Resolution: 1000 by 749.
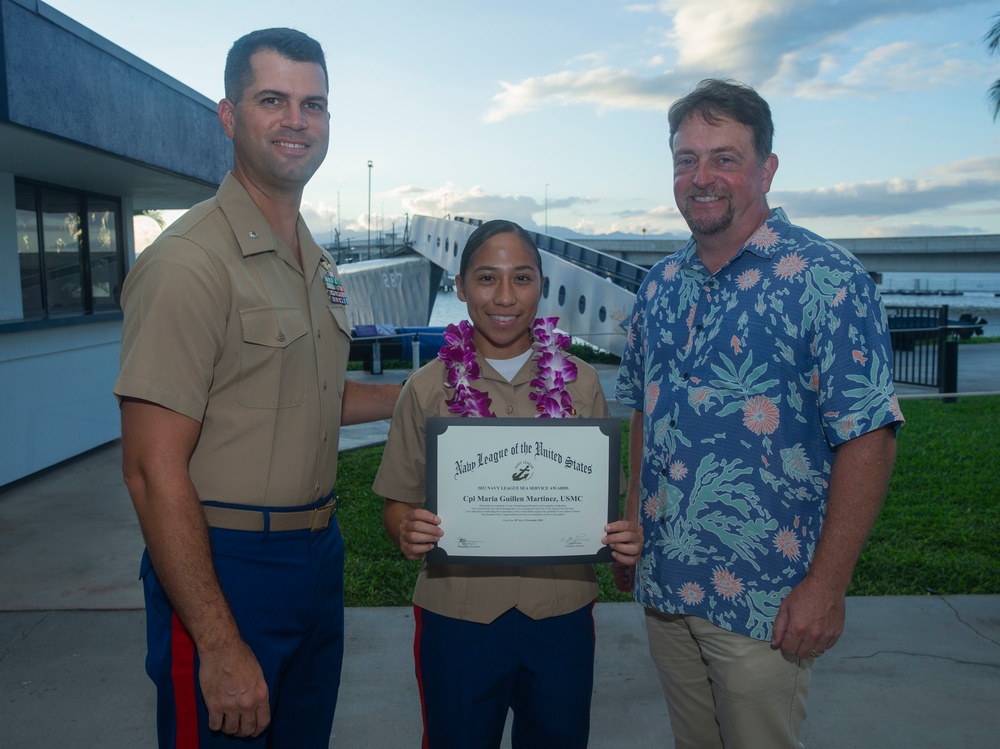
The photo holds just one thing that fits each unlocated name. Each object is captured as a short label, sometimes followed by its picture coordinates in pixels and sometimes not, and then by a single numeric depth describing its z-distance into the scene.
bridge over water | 39.59
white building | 5.86
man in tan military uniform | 1.93
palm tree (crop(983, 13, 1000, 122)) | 26.92
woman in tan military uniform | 2.31
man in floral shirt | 2.16
